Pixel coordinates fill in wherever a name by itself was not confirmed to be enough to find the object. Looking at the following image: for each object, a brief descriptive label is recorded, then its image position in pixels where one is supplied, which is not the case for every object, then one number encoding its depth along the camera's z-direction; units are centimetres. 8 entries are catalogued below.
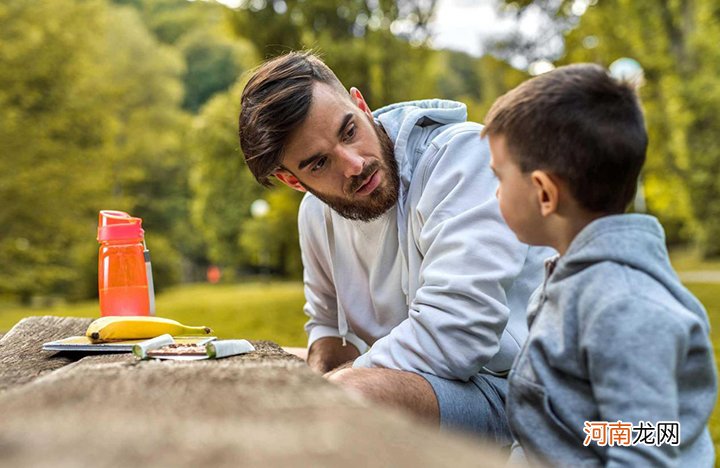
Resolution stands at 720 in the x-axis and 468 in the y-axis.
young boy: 142
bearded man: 218
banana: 216
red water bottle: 260
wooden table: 83
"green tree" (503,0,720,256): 1552
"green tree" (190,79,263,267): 2200
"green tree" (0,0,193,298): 1633
